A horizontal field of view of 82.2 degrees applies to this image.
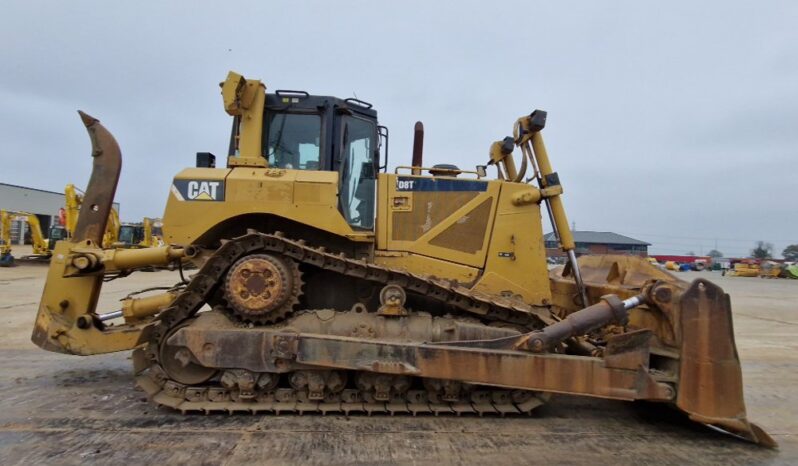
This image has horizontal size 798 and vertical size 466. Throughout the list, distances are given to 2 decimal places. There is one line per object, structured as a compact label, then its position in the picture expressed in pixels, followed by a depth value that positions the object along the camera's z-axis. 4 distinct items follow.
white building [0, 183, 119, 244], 46.41
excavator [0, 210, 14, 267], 24.00
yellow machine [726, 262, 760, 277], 39.41
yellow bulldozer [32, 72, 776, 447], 4.06
